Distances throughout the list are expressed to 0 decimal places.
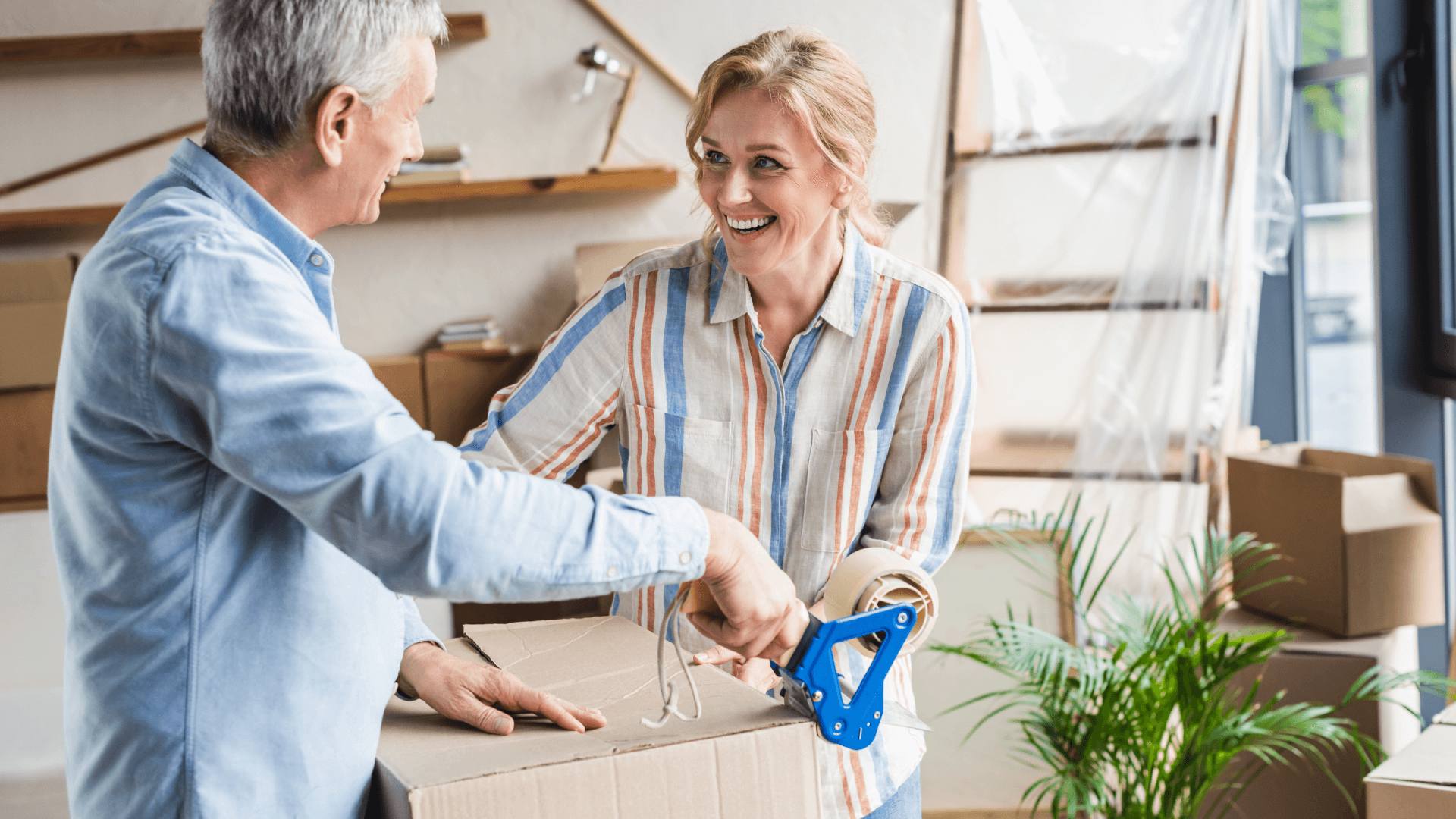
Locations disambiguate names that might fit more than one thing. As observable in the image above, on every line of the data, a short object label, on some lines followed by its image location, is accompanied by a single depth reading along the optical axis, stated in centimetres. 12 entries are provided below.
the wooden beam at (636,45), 311
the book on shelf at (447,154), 302
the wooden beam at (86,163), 311
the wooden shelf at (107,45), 301
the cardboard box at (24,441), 289
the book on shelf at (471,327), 310
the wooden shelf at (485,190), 300
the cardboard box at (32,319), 284
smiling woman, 116
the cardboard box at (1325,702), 189
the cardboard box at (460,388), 305
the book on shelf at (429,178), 300
